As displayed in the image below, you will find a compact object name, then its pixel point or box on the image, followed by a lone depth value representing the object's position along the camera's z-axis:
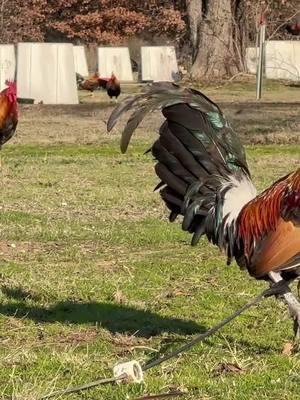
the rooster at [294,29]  56.80
